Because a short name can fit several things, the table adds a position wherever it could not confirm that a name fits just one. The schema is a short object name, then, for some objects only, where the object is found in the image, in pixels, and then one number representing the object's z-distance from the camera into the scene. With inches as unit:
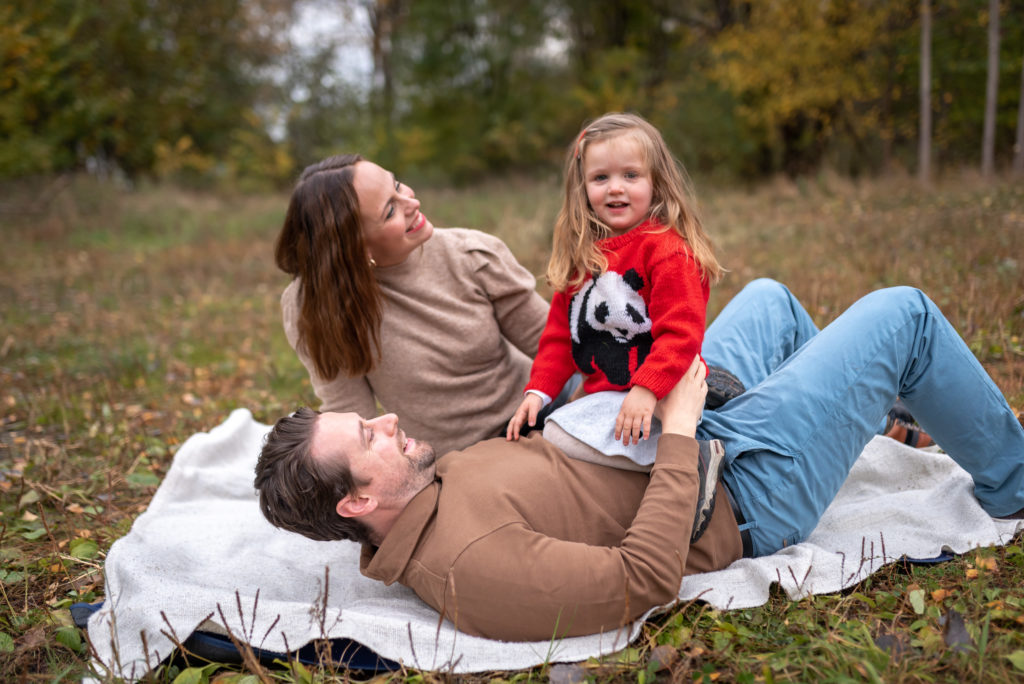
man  87.0
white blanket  91.0
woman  111.7
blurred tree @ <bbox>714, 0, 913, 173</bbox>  546.9
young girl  99.6
